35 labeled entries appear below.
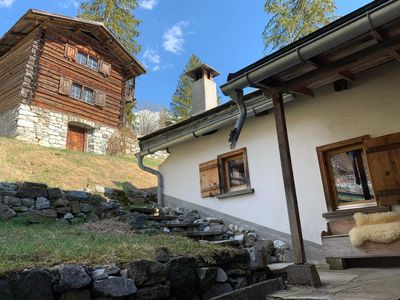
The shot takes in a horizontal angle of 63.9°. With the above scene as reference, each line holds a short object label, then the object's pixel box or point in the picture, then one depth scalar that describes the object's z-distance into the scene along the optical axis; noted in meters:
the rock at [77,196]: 6.09
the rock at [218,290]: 3.01
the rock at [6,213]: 5.24
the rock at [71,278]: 2.22
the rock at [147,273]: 2.56
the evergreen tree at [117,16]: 19.55
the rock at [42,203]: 5.75
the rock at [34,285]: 2.04
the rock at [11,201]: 5.48
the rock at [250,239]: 5.49
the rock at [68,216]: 5.79
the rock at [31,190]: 5.71
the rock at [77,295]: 2.23
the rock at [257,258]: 3.50
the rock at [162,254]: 2.88
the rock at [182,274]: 2.79
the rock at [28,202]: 5.66
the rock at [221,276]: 3.18
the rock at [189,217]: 6.57
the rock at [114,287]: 2.39
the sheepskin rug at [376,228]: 3.91
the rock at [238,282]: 3.28
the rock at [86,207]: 6.14
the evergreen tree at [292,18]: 14.09
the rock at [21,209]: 5.51
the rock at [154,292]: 2.54
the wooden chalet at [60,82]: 13.68
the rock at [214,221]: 6.55
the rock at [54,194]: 5.91
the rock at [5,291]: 1.95
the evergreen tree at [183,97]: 25.20
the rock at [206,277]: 2.97
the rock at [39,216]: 5.36
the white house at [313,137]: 3.42
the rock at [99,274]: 2.43
